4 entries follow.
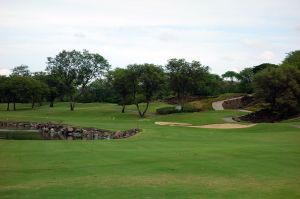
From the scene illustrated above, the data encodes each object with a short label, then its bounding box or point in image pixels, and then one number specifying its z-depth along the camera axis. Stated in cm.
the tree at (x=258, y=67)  11144
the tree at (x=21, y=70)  13825
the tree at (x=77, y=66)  9169
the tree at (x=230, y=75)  13888
